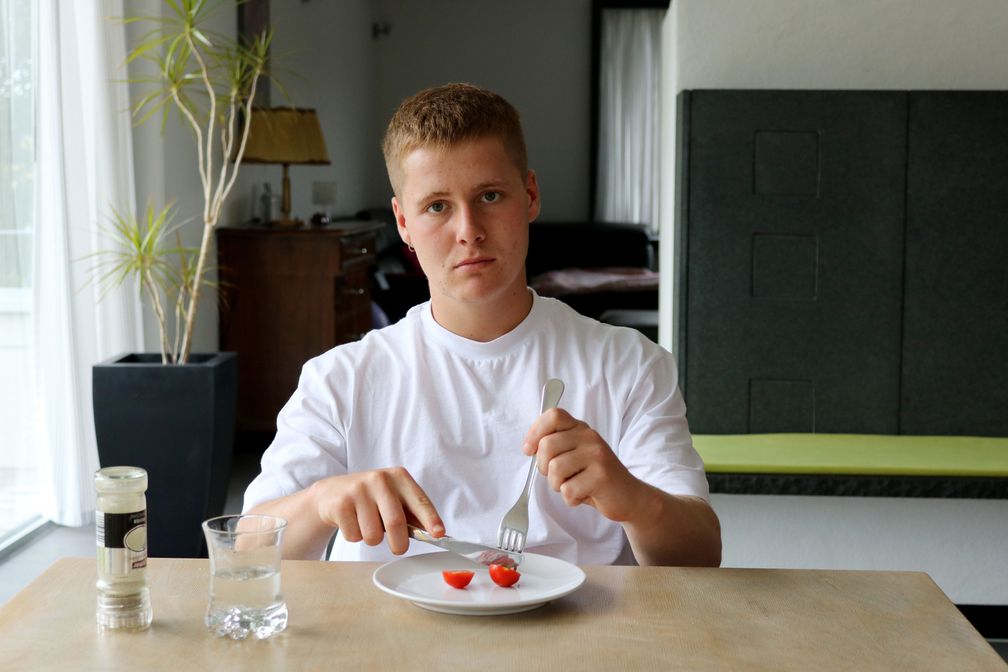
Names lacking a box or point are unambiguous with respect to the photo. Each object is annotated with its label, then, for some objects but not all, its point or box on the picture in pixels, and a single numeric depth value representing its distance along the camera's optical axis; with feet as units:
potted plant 10.74
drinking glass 3.49
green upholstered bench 8.76
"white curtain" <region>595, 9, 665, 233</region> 31.27
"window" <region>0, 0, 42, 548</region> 11.12
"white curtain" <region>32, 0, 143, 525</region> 11.75
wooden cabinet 16.52
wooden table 3.30
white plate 3.59
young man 5.00
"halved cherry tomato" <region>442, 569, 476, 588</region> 3.83
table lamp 16.03
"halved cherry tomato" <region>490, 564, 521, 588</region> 3.84
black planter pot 10.74
